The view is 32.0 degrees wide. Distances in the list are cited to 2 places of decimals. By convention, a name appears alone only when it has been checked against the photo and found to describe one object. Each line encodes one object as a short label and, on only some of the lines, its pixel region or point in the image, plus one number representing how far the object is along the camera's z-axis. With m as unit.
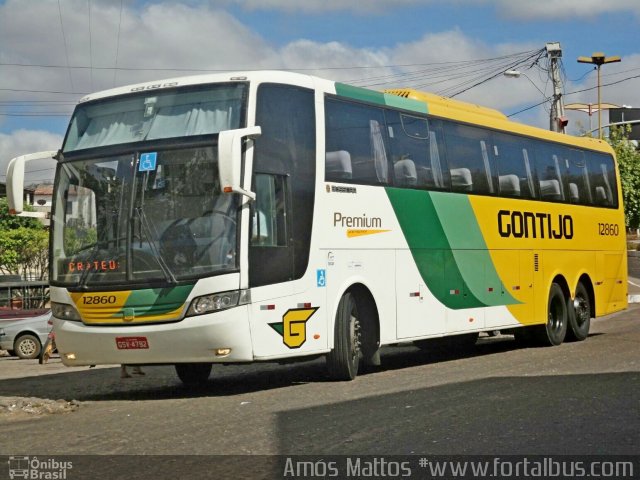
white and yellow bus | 12.05
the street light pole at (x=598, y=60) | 60.51
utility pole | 39.66
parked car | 29.92
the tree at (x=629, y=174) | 57.31
